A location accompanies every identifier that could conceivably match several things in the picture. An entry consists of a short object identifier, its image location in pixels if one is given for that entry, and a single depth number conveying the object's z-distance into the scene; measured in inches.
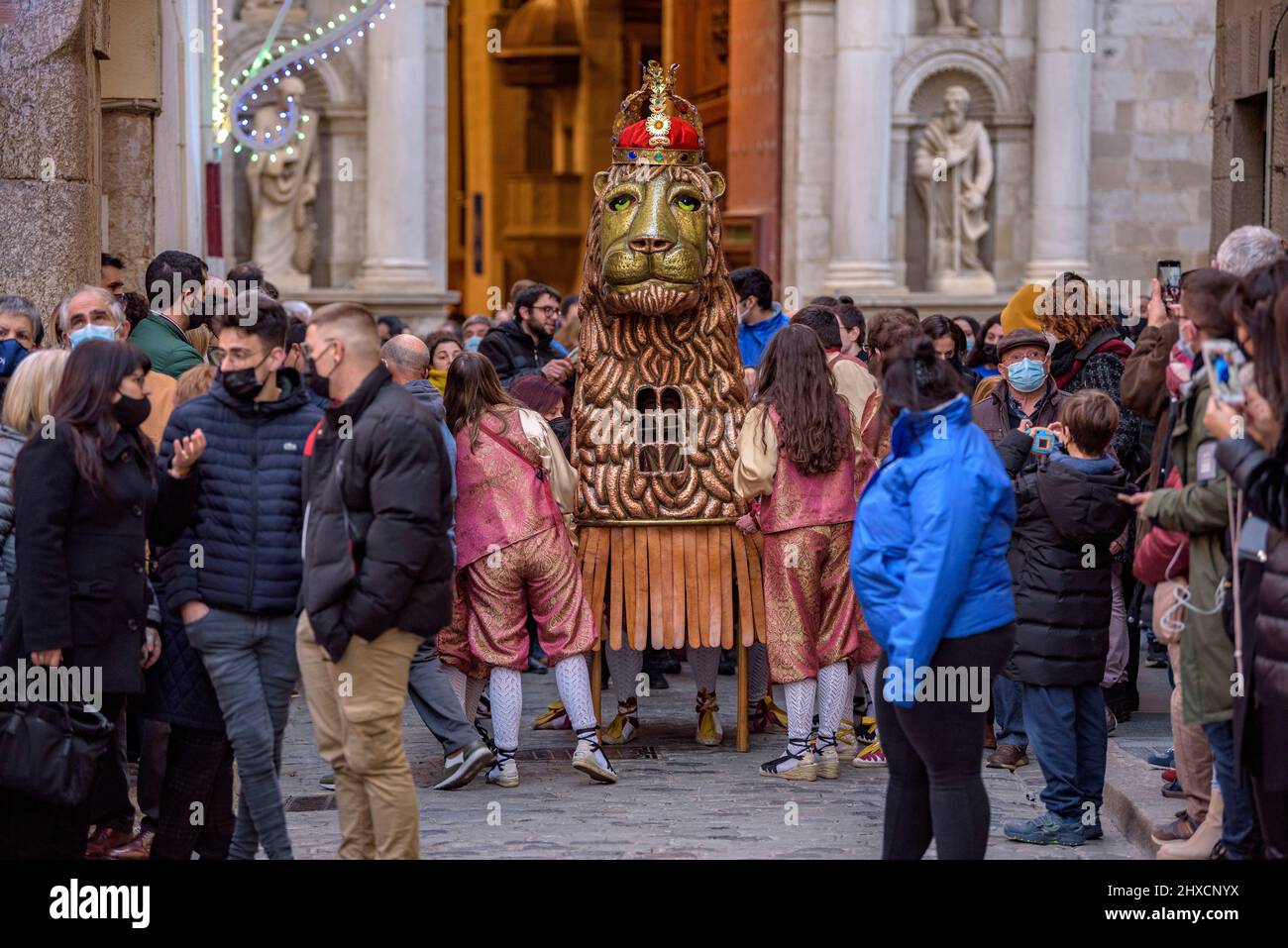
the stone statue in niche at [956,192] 807.7
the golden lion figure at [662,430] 369.1
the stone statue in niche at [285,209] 759.1
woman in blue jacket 243.1
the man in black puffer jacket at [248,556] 265.1
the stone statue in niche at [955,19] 805.9
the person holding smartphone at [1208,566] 260.2
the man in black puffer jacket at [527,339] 465.4
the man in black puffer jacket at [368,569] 249.4
